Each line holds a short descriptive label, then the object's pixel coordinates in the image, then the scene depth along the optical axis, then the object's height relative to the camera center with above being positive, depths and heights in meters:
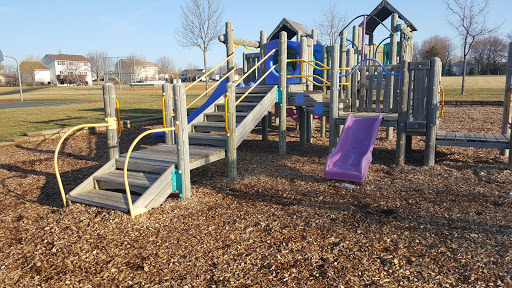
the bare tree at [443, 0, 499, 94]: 26.75 +3.95
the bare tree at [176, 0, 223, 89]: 29.75 +4.59
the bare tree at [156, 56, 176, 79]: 95.19 +6.34
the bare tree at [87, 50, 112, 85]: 79.71 +6.38
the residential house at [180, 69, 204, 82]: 85.01 +4.04
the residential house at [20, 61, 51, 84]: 77.77 +4.38
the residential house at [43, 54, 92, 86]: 78.57 +5.64
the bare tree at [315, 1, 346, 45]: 30.91 +4.57
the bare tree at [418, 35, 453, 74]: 55.53 +7.31
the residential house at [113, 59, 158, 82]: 59.41 +4.71
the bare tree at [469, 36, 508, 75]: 83.38 +7.67
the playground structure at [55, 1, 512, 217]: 5.20 -0.58
